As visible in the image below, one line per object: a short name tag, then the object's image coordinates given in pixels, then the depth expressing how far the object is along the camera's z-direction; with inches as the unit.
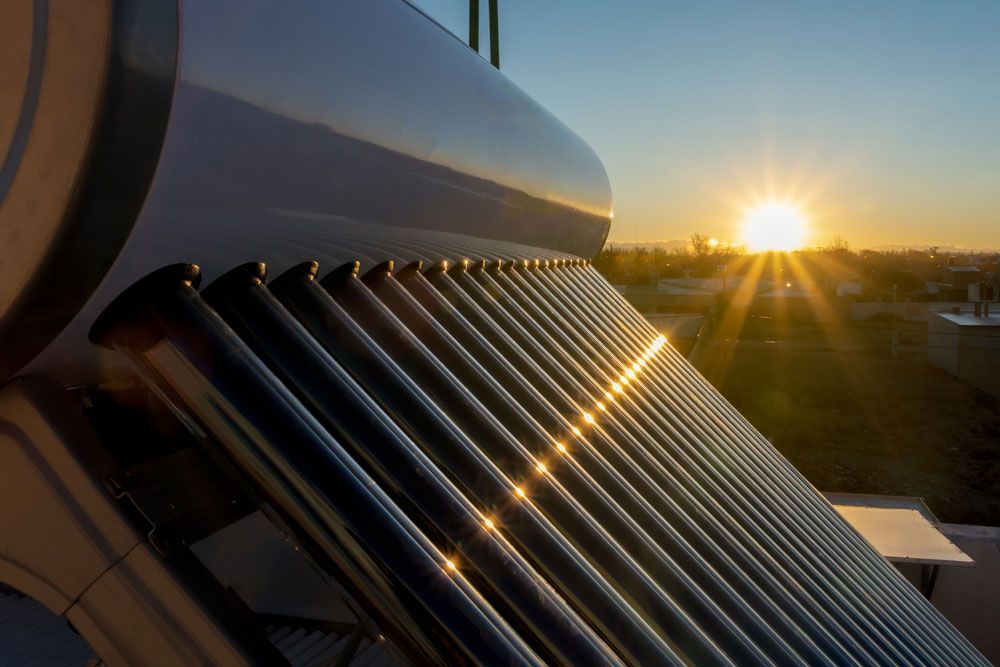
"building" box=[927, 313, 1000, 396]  1128.2
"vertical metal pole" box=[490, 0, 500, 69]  205.8
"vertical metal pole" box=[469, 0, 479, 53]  197.9
